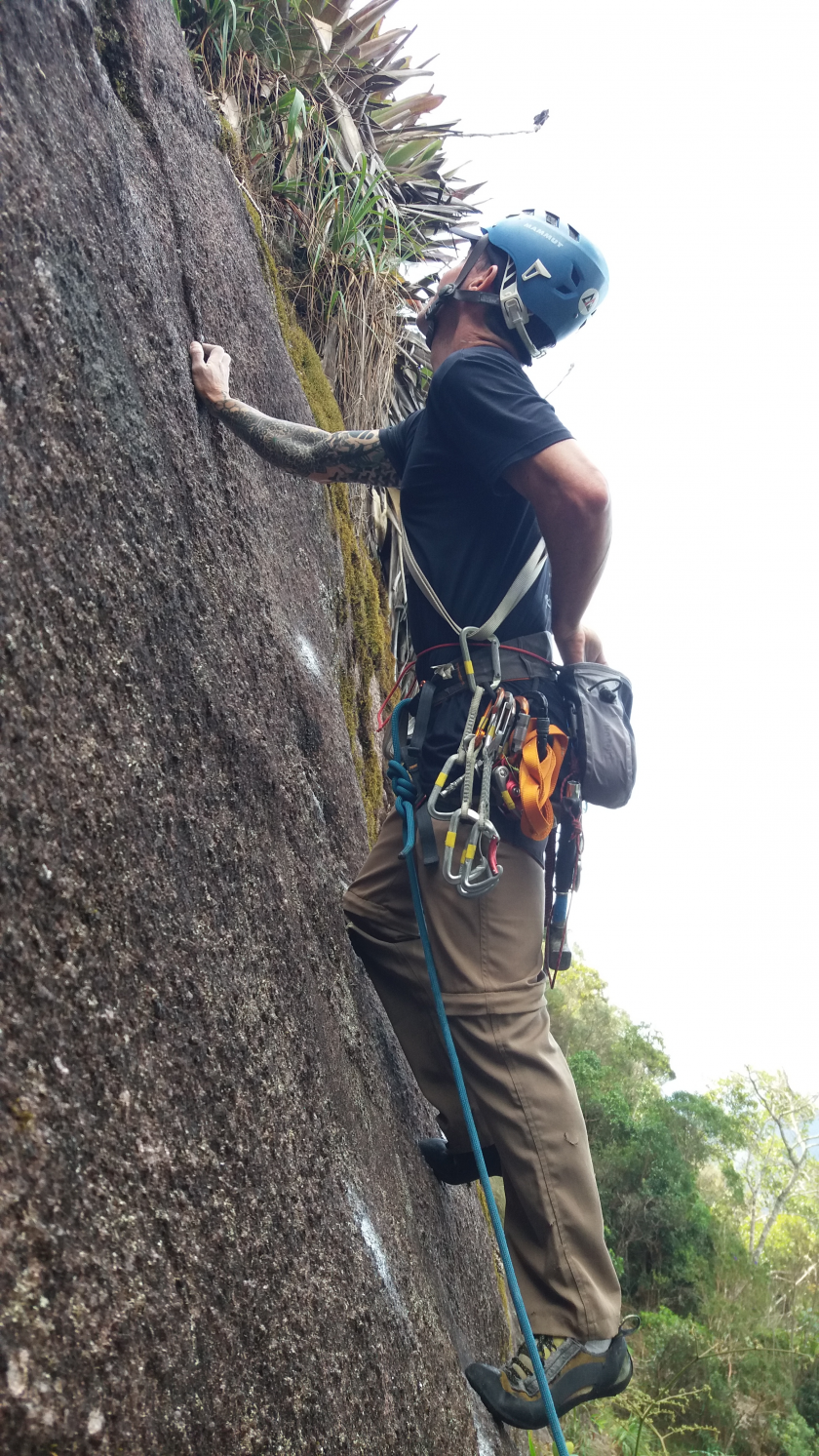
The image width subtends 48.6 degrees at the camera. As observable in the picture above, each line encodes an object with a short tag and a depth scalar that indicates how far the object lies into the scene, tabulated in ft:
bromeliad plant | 16.08
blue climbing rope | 6.74
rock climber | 7.18
